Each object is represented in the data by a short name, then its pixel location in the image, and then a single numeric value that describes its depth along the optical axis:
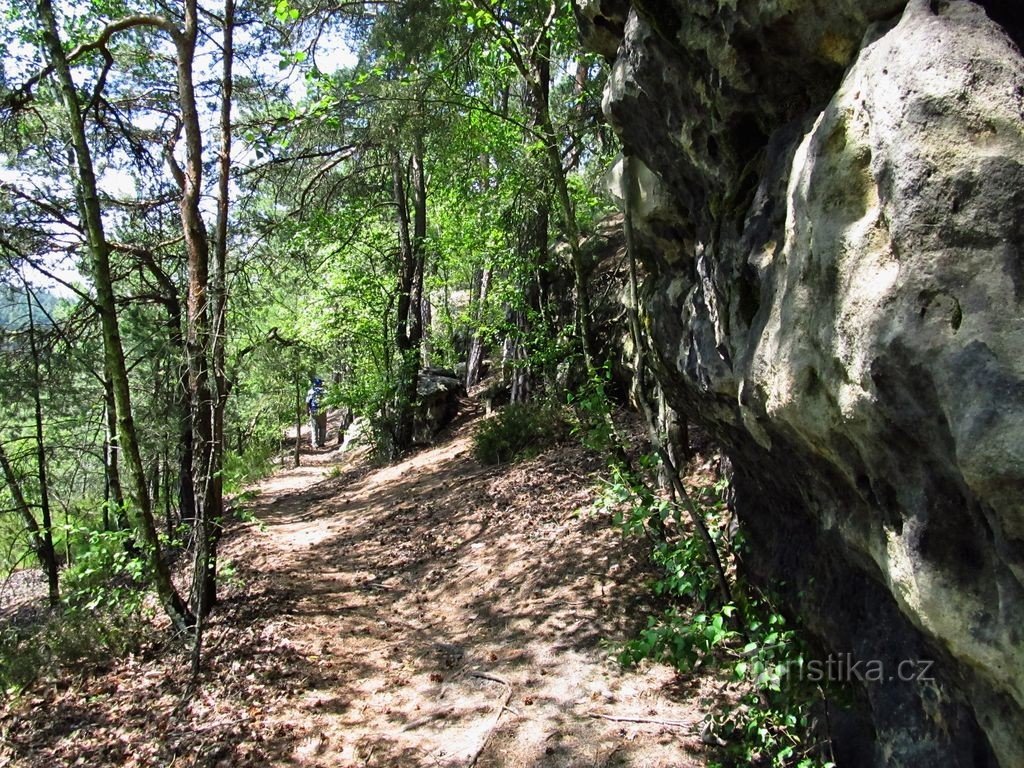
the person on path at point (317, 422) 25.28
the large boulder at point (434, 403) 15.88
